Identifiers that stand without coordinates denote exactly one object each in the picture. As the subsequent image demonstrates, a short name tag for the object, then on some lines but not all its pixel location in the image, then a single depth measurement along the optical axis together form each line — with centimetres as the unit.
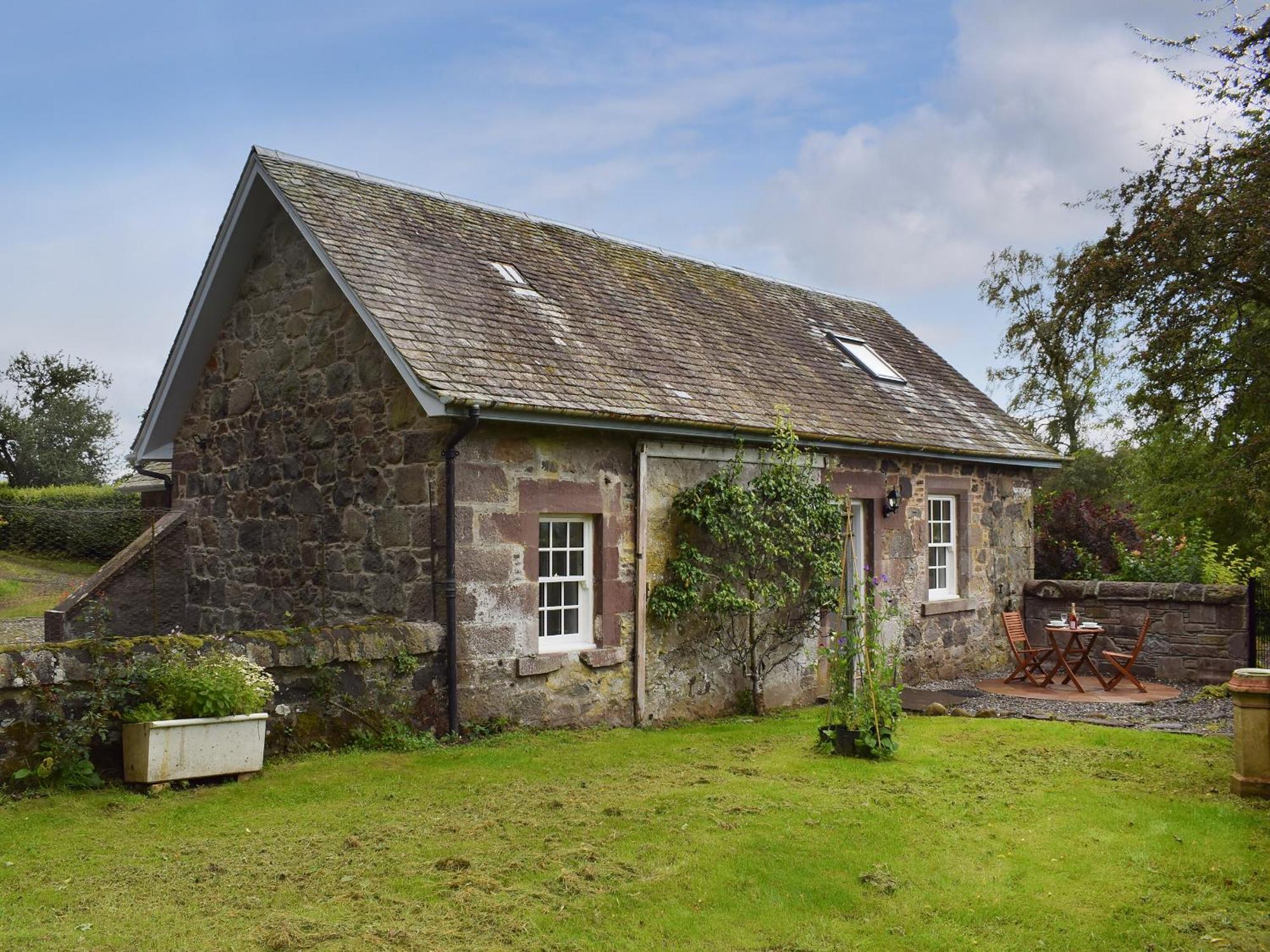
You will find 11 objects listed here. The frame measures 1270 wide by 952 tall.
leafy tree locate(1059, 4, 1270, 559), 1178
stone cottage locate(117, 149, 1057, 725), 1021
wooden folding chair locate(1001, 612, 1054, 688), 1443
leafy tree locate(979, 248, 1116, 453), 3528
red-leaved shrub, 1911
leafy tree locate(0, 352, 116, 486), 4062
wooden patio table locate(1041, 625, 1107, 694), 1374
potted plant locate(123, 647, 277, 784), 780
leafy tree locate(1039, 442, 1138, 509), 3650
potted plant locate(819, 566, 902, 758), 937
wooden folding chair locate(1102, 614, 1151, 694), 1357
